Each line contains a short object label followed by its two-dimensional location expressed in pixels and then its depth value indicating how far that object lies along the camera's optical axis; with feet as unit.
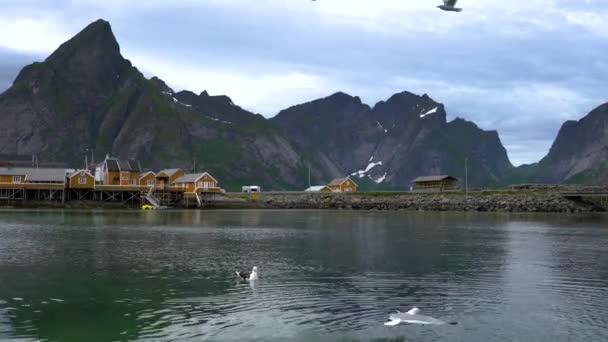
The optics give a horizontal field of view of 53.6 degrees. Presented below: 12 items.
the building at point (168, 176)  479.70
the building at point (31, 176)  388.98
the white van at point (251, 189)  600.93
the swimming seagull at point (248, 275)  95.99
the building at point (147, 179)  453.99
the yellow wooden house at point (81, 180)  407.23
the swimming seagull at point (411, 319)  68.23
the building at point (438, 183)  488.02
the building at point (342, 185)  556.92
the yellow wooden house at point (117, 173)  444.96
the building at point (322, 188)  569.92
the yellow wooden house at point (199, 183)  442.71
